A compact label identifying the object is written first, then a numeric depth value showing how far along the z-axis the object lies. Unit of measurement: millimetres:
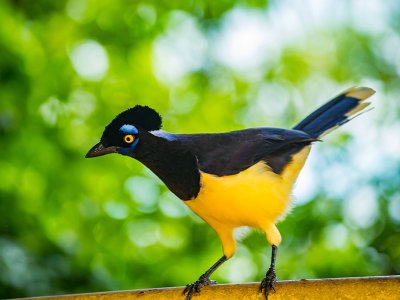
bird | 5789
